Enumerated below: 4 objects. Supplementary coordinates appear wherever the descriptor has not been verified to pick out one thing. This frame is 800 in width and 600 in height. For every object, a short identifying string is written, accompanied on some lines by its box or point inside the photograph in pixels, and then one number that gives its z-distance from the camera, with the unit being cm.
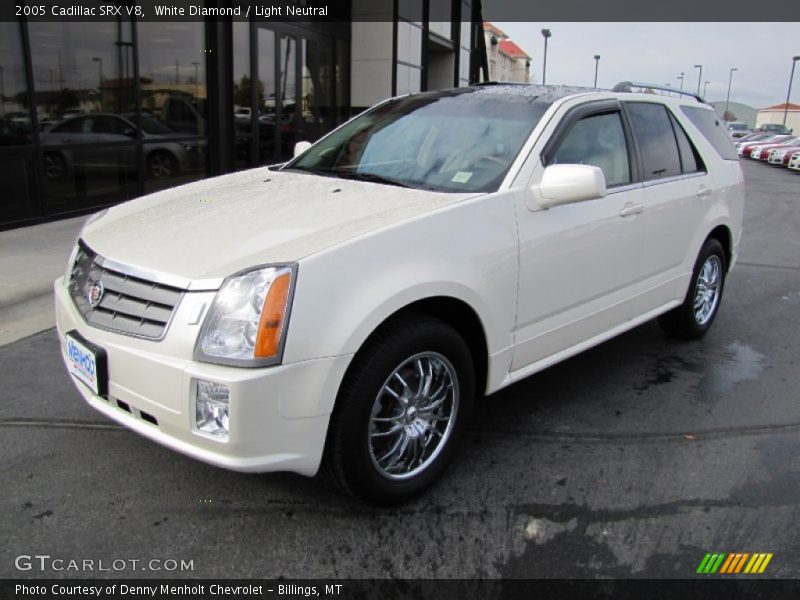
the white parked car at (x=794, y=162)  2425
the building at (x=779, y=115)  8788
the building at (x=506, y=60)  5369
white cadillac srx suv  251
